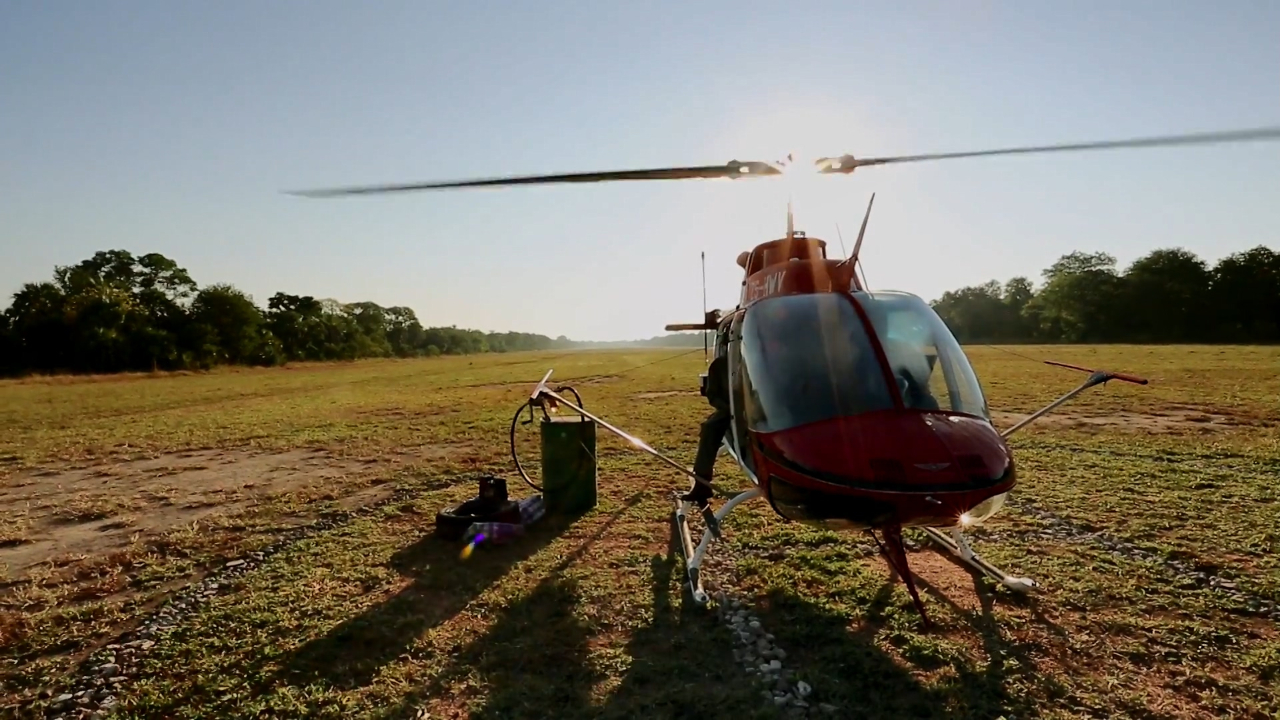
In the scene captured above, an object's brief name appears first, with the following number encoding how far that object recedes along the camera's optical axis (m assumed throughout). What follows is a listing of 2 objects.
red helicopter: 3.50
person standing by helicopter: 5.88
